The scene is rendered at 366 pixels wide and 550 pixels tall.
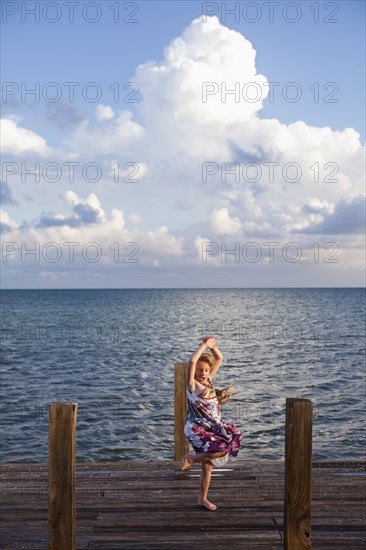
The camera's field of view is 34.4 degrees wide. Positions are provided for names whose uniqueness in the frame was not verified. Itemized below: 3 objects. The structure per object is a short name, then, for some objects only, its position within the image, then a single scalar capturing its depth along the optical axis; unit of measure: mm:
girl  6570
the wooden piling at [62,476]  4730
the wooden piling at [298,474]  4672
